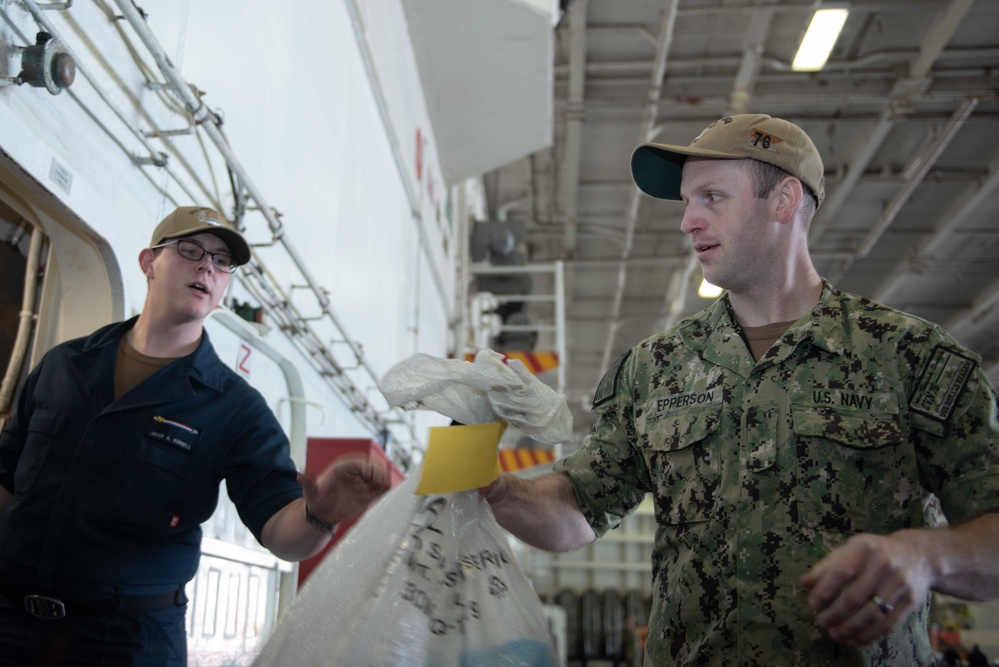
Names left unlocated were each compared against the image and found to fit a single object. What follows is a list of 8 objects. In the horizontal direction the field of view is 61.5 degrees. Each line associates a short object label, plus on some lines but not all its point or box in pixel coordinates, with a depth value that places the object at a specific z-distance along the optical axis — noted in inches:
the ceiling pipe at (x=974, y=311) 454.6
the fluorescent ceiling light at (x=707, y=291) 434.8
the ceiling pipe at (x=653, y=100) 274.2
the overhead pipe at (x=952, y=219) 351.3
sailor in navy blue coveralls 53.7
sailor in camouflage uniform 49.2
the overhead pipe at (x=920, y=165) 308.8
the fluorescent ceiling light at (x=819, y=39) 235.8
